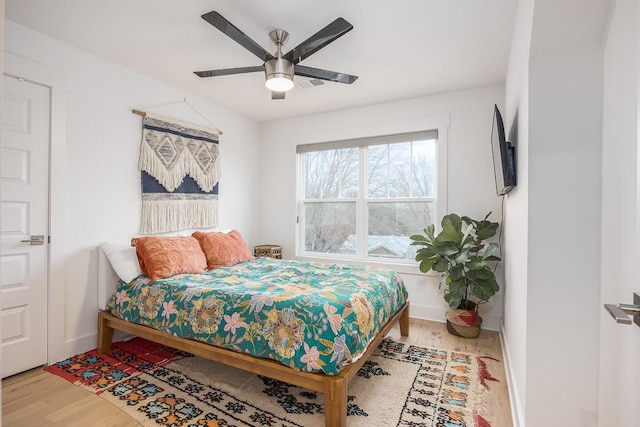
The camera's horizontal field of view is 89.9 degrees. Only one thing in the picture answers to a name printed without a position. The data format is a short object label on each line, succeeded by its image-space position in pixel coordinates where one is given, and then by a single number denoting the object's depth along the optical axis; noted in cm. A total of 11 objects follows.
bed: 184
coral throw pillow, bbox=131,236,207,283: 274
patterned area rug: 193
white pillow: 274
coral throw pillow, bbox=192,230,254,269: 331
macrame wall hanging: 331
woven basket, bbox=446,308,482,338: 318
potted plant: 309
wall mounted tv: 200
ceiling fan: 195
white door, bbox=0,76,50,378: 236
